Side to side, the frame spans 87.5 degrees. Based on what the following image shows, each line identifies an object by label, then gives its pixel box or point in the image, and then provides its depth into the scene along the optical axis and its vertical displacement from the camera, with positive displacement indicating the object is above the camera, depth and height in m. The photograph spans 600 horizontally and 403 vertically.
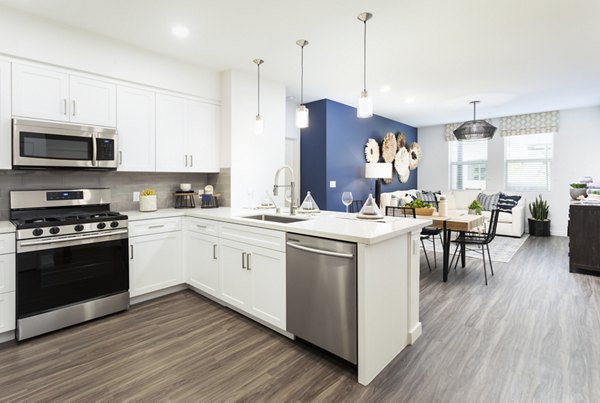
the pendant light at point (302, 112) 3.01 +0.78
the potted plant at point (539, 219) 6.75 -0.56
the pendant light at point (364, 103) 2.63 +0.76
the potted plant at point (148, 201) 3.49 -0.08
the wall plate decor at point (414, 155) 8.23 +1.03
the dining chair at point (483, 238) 3.97 -0.59
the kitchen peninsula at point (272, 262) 1.95 -0.58
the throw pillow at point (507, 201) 6.75 -0.17
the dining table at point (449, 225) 3.71 -0.37
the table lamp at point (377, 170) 6.09 +0.46
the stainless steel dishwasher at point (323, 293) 1.97 -0.67
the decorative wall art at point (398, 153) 6.60 +0.95
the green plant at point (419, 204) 4.12 -0.14
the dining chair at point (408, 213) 4.09 -0.27
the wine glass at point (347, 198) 2.91 -0.04
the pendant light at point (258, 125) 3.33 +0.73
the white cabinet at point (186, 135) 3.63 +0.72
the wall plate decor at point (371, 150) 6.48 +0.90
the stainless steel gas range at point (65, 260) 2.46 -0.56
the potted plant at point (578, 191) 4.80 +0.04
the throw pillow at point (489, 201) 7.03 -0.17
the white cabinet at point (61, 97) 2.69 +0.91
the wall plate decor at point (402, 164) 7.59 +0.73
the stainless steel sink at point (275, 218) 2.97 -0.24
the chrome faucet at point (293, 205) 2.99 -0.11
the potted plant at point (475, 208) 4.22 -0.20
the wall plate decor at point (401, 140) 7.63 +1.31
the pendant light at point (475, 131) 5.11 +1.04
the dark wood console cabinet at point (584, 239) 4.06 -0.61
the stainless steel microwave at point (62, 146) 2.63 +0.44
